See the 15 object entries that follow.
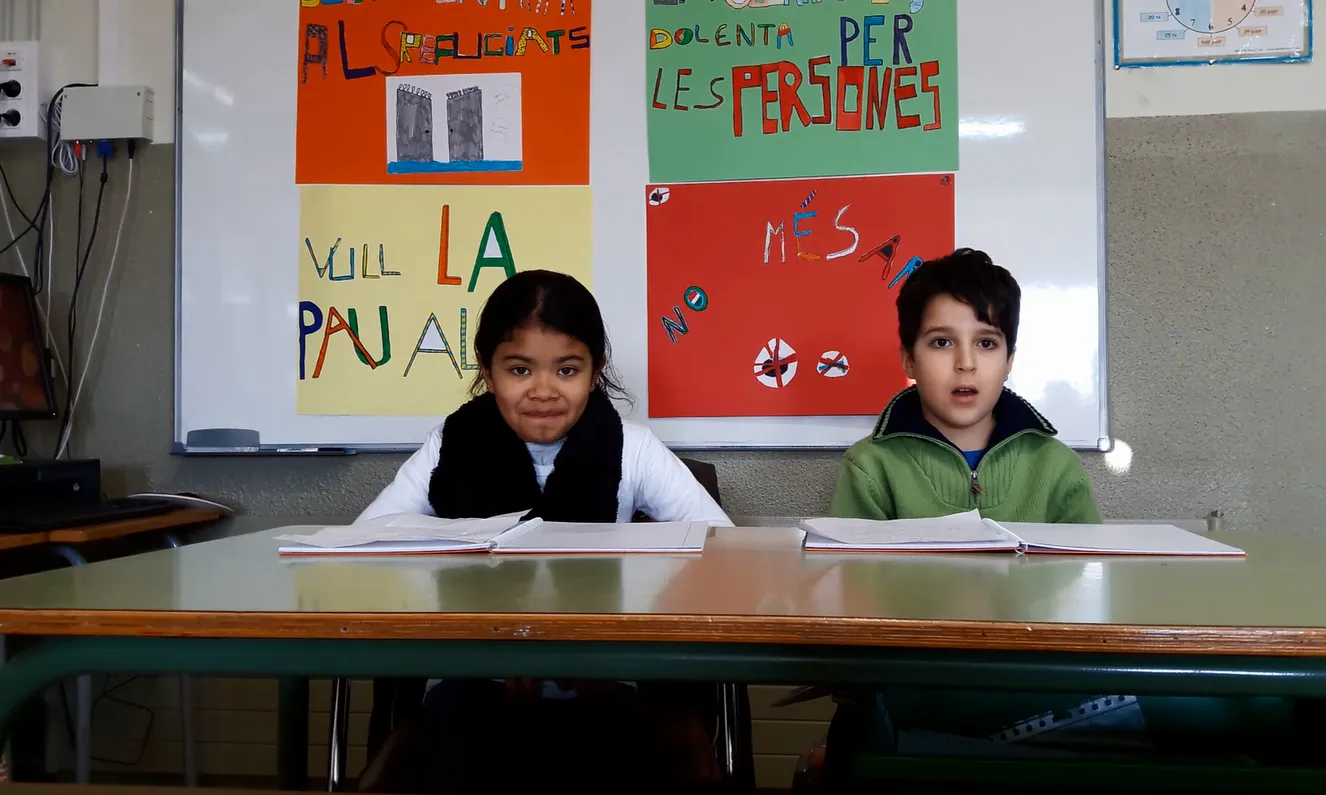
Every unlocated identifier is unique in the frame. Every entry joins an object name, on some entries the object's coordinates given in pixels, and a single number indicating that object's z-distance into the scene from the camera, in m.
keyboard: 1.62
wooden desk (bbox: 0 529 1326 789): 0.60
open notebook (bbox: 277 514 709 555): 0.96
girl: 1.48
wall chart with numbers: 1.92
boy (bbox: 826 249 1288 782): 1.47
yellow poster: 2.07
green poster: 1.98
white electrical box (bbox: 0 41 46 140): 2.19
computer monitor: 1.99
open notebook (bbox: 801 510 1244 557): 0.91
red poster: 1.99
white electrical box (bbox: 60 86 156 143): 2.14
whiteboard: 1.95
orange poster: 2.08
